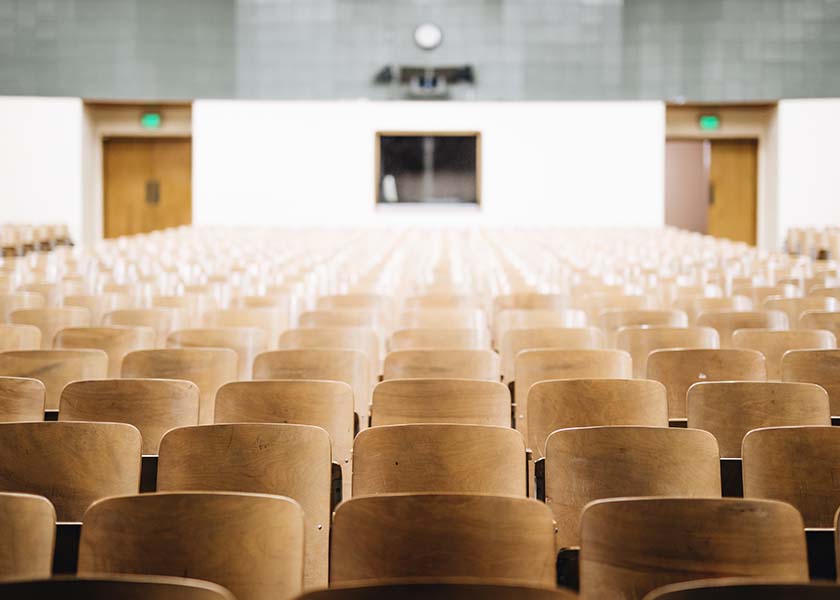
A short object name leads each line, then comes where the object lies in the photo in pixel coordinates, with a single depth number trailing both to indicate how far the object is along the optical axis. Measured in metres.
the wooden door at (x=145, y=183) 20.59
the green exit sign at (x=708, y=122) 19.41
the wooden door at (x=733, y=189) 20.25
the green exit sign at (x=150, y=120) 19.67
